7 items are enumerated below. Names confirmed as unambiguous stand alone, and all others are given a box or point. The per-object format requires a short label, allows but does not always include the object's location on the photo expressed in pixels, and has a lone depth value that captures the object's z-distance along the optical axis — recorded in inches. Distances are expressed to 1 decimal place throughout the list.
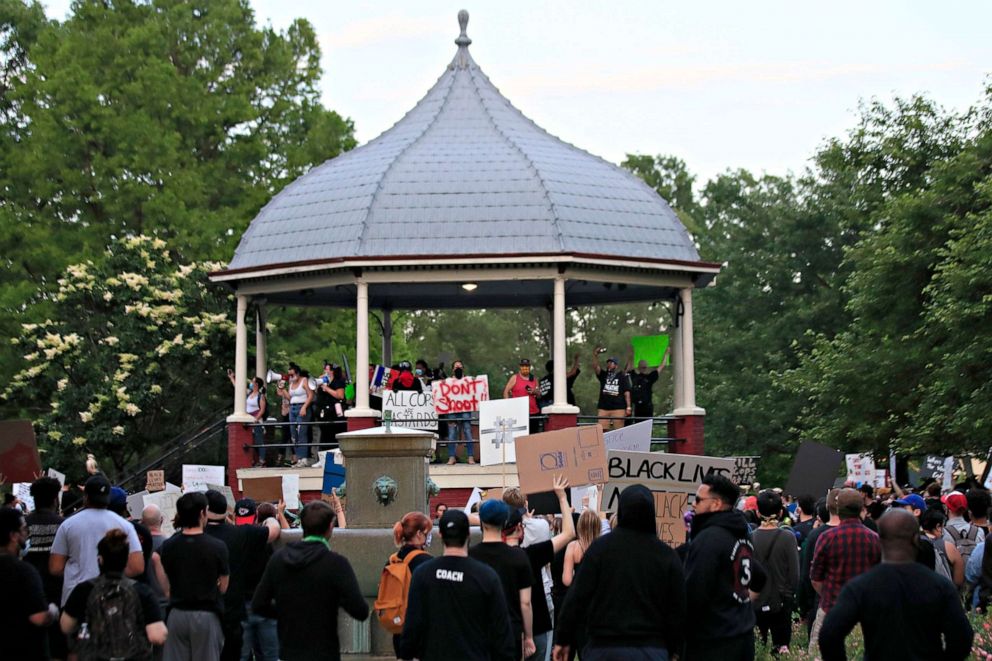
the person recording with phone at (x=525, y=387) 1112.9
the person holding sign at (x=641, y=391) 1173.1
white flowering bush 1422.2
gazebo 1125.7
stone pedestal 634.2
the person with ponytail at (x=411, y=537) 444.8
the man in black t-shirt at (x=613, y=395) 1160.8
